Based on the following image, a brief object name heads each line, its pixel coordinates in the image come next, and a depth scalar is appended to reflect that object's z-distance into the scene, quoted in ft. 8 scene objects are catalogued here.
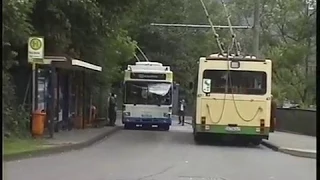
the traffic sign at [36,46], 68.64
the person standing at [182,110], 137.36
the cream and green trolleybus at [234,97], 77.25
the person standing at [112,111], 118.52
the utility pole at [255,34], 95.35
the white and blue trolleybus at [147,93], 107.55
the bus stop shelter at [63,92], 76.65
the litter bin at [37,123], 73.67
